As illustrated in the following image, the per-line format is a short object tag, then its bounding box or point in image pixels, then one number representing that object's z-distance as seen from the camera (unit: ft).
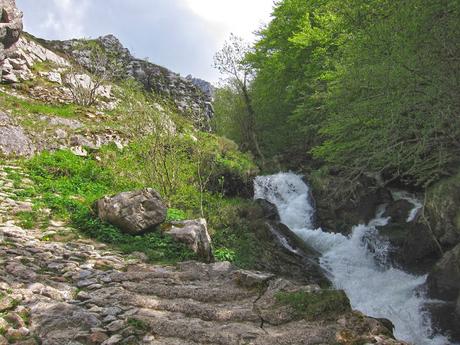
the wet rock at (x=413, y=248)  47.75
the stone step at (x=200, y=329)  16.15
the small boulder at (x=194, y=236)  31.53
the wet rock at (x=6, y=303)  17.45
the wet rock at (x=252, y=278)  23.45
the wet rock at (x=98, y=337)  15.66
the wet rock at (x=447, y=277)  39.88
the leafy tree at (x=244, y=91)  101.24
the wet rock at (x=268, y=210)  61.93
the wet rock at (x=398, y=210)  58.34
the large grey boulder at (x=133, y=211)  31.76
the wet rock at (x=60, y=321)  15.96
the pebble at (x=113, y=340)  15.56
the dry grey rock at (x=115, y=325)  16.69
